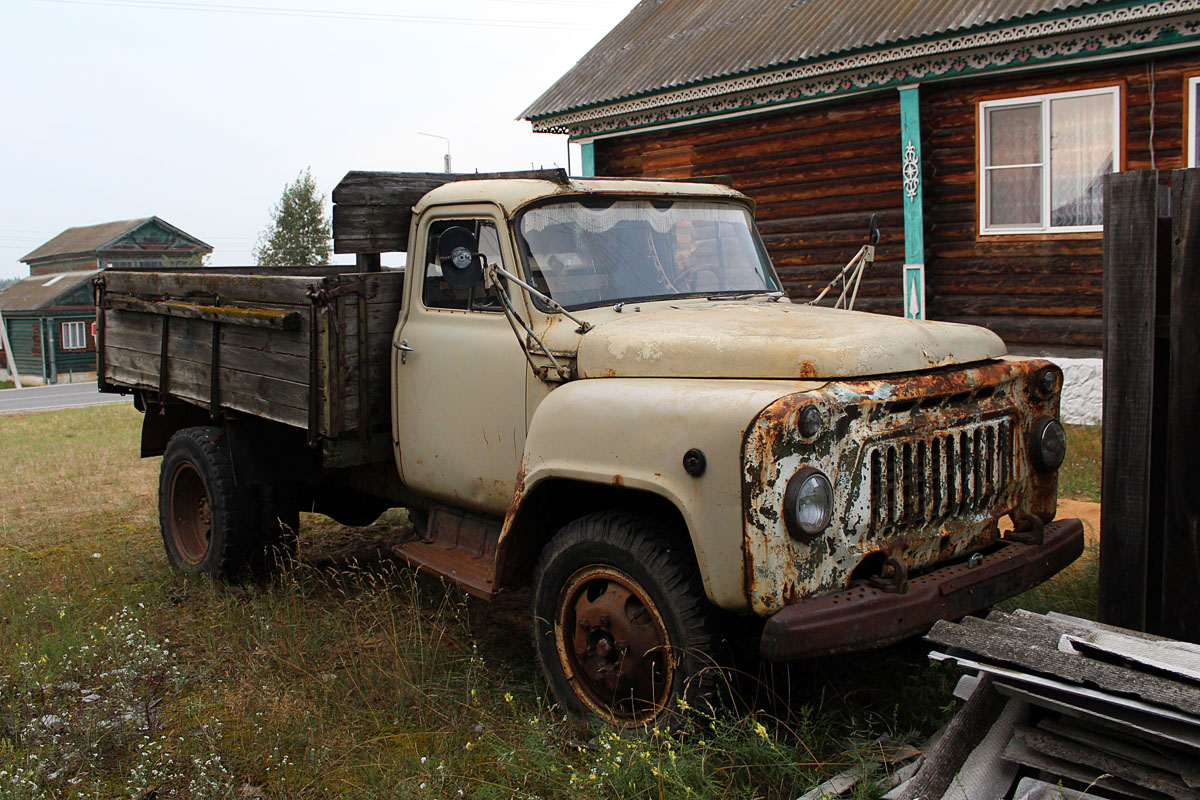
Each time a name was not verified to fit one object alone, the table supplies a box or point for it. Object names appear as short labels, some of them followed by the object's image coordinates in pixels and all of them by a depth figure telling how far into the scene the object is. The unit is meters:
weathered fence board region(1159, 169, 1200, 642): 3.62
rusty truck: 3.10
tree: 49.28
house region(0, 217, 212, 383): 34.81
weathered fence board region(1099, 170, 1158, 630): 3.72
